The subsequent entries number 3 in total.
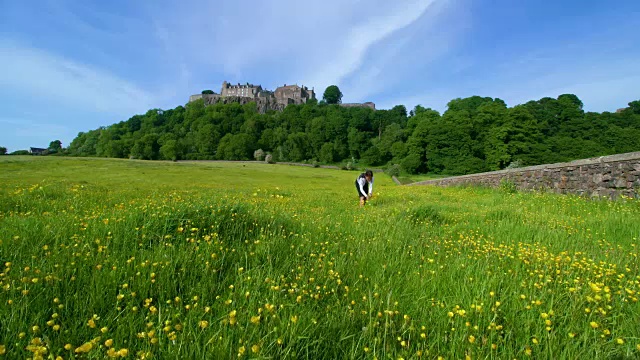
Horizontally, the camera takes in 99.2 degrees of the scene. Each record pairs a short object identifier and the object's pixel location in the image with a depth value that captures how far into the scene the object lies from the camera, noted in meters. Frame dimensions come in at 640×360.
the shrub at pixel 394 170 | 65.29
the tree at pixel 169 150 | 96.69
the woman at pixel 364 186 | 10.84
